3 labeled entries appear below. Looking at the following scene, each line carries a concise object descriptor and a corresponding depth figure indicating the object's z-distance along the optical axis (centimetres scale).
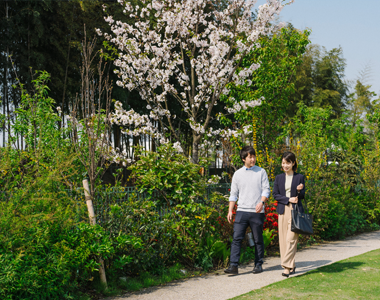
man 556
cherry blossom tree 907
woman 548
